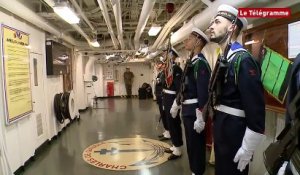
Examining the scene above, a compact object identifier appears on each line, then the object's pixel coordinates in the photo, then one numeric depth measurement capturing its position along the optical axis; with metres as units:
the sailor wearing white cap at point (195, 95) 2.55
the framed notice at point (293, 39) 1.99
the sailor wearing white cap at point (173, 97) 3.79
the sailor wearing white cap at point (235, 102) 1.58
